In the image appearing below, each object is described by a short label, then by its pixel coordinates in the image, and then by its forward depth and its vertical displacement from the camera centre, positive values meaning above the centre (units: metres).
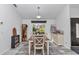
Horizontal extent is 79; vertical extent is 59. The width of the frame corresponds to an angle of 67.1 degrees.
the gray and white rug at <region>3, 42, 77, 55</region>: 2.72 -1.09
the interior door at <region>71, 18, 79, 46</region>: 3.89 -0.20
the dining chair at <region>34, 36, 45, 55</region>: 2.66 -0.58
